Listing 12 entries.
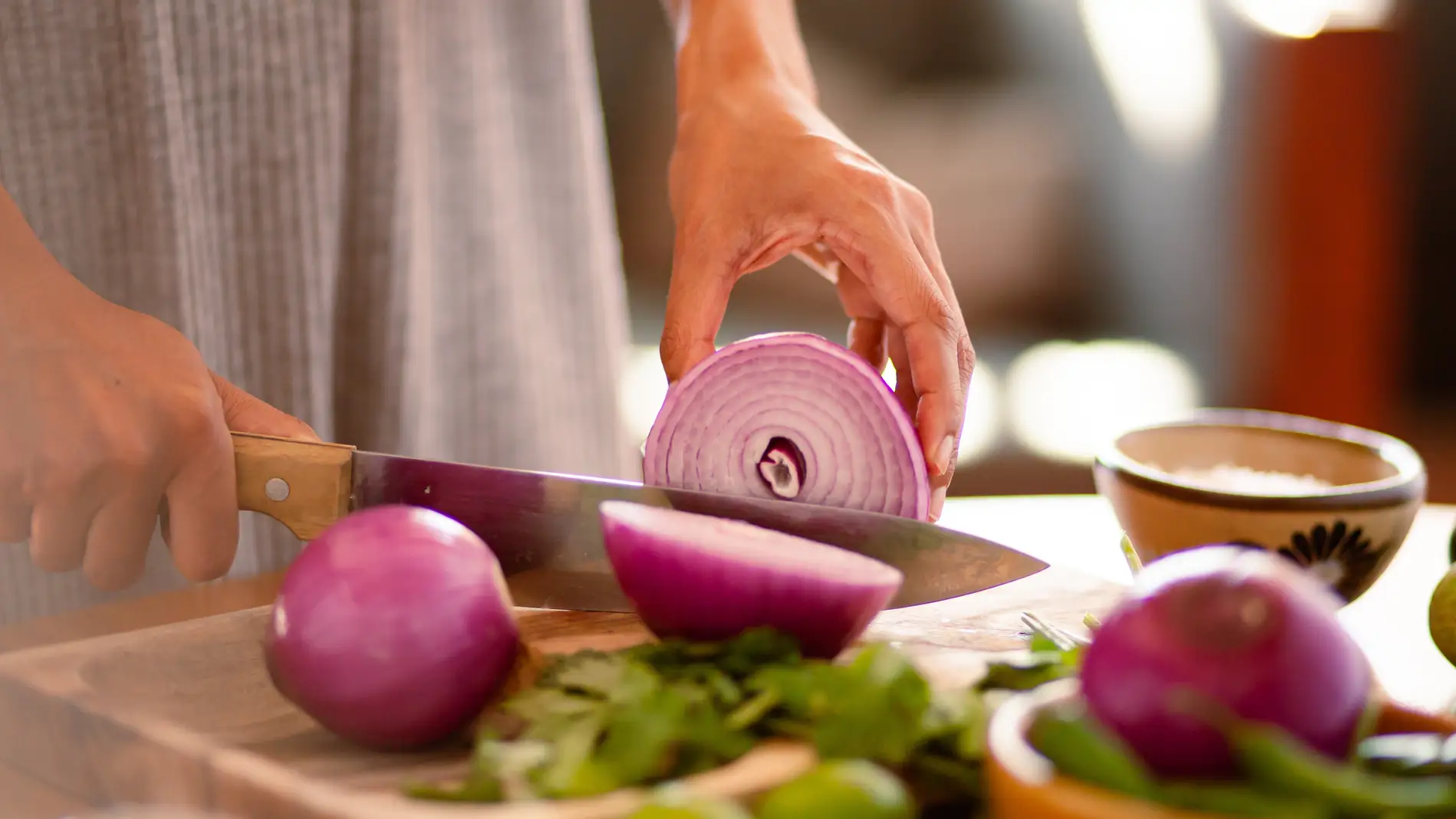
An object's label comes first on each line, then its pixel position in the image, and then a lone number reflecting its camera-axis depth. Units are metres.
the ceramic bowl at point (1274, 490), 0.98
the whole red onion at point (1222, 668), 0.81
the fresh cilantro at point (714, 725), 0.84
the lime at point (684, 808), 0.79
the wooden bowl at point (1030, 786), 0.79
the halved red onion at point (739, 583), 0.91
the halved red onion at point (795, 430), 1.02
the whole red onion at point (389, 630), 0.87
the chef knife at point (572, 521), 0.98
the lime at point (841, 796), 0.79
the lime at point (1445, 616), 0.97
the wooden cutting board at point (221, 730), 0.84
